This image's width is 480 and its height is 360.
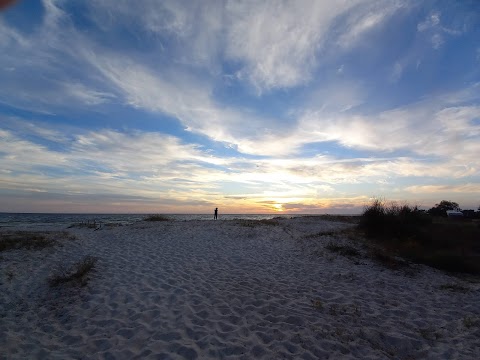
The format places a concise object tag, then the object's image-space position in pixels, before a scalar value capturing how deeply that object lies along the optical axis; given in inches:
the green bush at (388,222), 695.1
